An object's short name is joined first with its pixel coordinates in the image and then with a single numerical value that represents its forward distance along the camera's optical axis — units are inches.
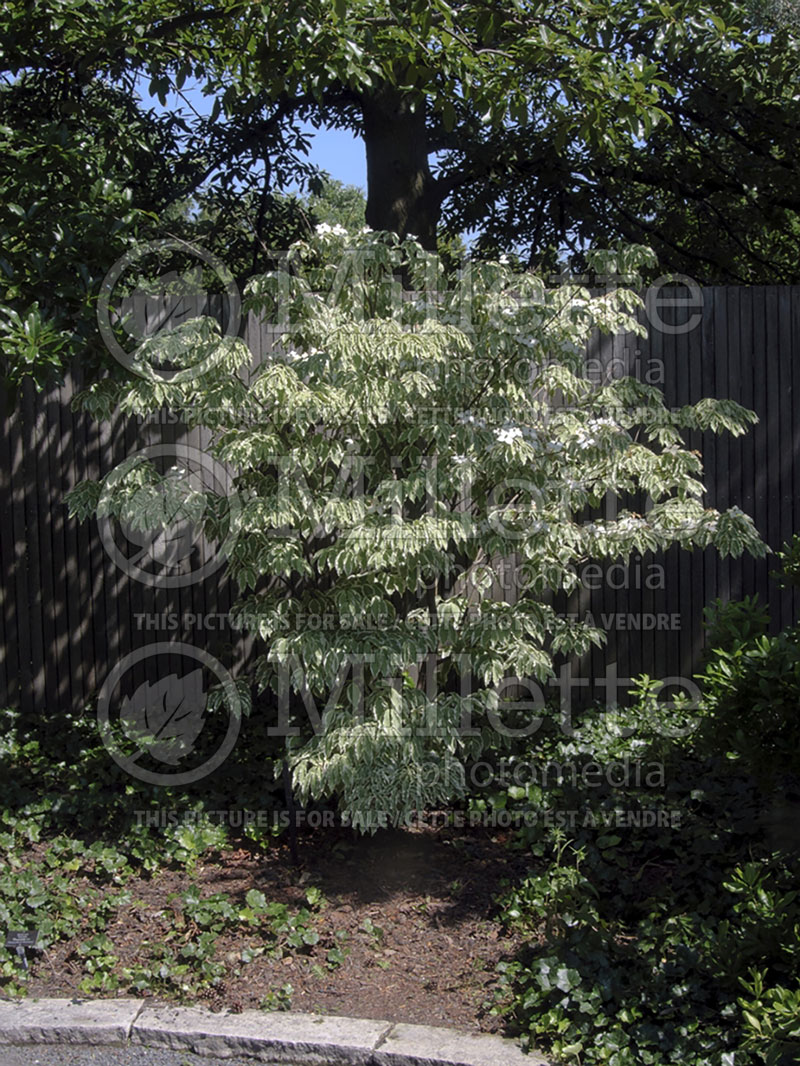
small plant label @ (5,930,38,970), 153.3
